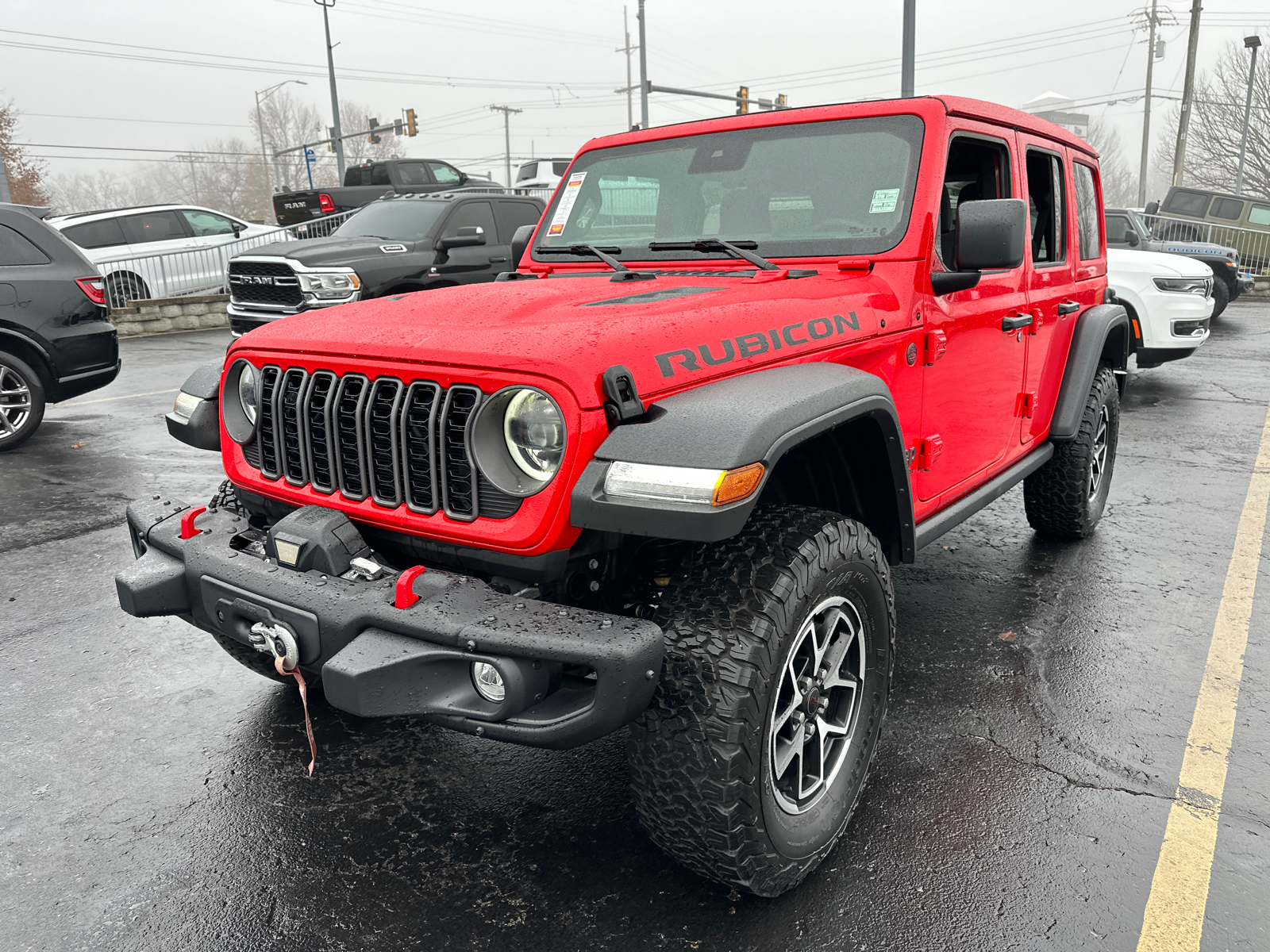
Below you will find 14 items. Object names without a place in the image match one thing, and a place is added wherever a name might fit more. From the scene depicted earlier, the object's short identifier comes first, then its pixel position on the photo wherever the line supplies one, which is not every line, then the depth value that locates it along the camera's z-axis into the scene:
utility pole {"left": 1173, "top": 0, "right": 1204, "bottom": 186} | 30.02
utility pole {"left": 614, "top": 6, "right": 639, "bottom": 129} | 52.17
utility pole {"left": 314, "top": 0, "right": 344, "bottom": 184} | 34.12
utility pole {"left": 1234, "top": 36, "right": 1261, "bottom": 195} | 29.04
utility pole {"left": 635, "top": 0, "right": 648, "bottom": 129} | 31.11
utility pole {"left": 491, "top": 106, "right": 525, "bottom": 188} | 80.83
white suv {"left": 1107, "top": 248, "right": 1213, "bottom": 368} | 9.16
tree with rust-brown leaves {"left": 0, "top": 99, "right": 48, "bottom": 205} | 42.03
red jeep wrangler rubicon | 1.98
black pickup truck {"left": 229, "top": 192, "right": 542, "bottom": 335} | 9.90
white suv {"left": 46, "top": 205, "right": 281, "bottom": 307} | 14.66
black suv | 7.13
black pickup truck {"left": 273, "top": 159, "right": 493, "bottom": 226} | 18.88
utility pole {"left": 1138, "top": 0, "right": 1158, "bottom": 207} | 46.34
